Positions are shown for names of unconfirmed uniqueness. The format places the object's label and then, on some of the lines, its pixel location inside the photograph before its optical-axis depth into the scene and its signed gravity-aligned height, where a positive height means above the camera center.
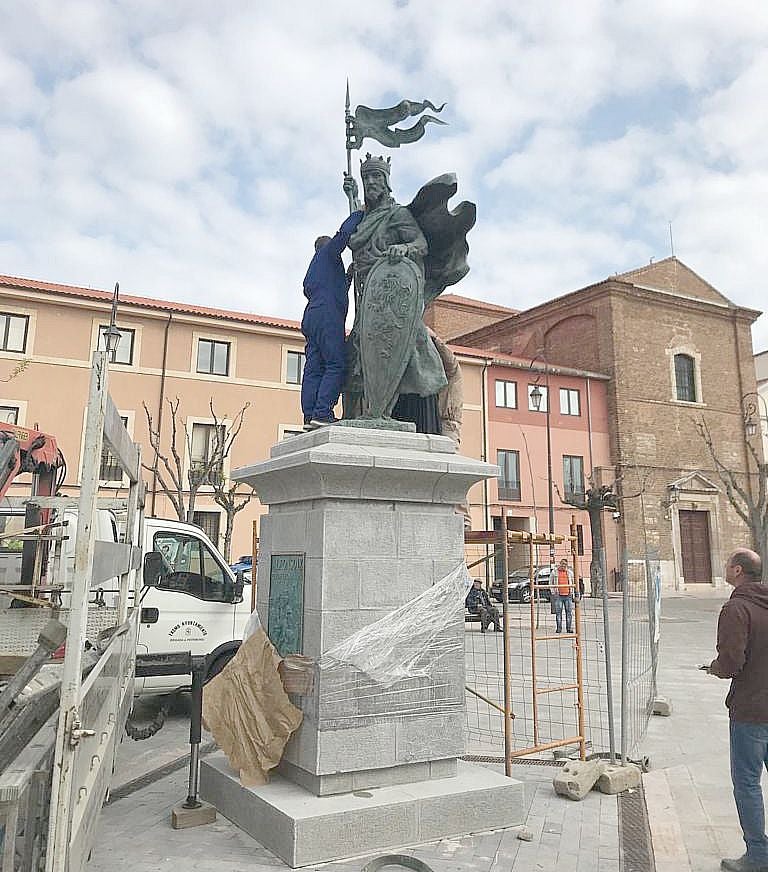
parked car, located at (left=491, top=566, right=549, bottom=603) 21.65 -0.59
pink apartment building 31.20 +5.57
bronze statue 4.85 +1.84
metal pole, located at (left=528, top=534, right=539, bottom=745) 5.92 -0.46
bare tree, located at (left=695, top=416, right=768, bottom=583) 35.72 +4.76
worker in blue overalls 5.21 +1.69
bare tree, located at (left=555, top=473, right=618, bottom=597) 26.50 +2.36
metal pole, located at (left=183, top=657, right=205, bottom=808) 4.55 -1.04
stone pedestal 4.17 -0.11
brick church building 33.94 +9.10
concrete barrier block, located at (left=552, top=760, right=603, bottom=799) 4.98 -1.41
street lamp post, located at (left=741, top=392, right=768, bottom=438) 34.96 +8.39
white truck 8.01 -0.35
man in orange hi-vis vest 14.08 -0.64
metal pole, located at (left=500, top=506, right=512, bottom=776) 5.18 -0.61
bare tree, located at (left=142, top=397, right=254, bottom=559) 22.88 +3.32
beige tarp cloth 4.25 -0.85
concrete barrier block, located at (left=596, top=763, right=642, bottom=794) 5.21 -1.46
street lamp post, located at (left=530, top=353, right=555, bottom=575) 25.70 +5.93
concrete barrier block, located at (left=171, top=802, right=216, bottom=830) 4.38 -1.48
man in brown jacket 3.97 -0.69
